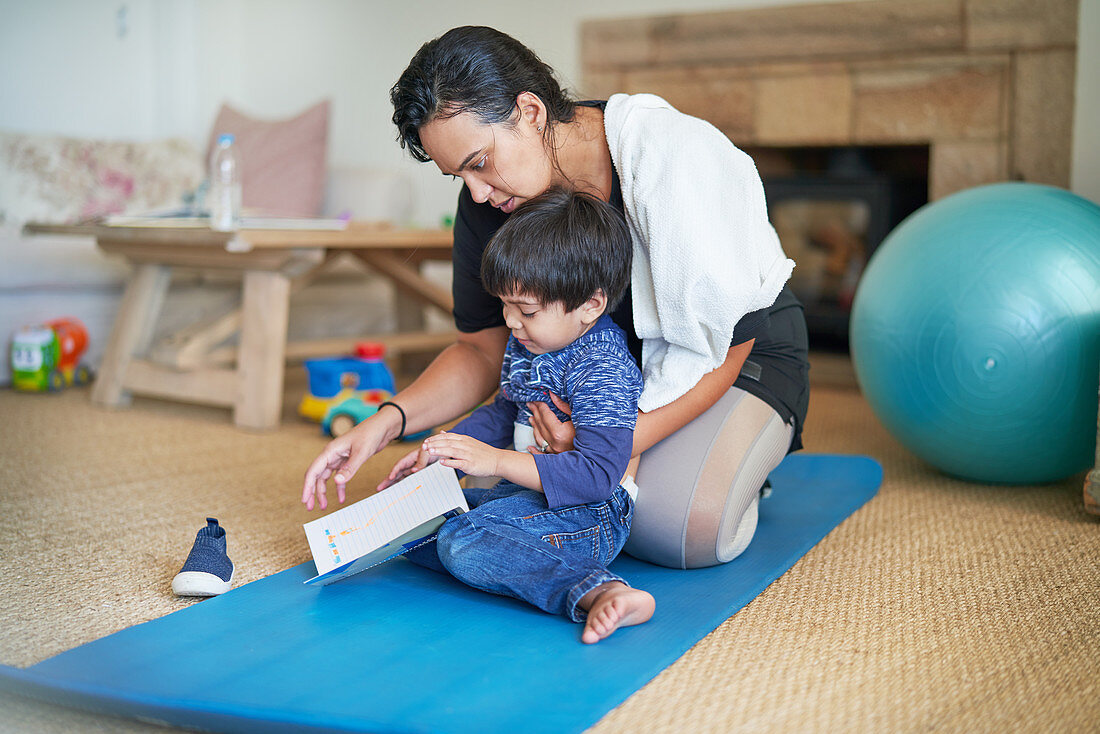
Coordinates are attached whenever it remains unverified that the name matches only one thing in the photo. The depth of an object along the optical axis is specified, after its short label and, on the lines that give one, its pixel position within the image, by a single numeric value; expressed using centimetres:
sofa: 270
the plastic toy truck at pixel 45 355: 255
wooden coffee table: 210
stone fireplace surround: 252
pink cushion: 311
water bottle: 210
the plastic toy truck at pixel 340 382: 222
